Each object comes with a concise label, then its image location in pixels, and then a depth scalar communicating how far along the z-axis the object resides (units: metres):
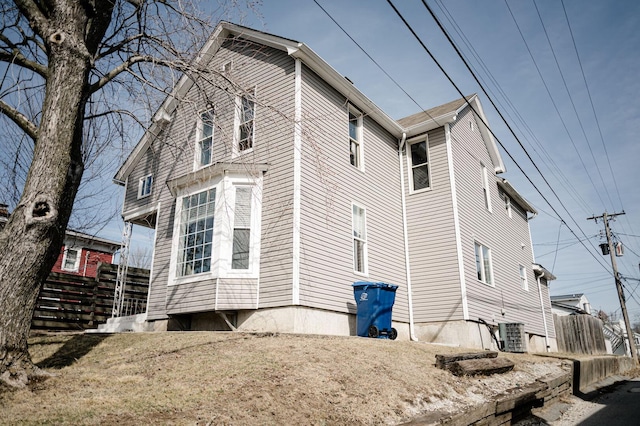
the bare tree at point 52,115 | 4.91
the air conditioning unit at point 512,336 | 13.14
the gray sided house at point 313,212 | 9.88
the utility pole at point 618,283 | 24.64
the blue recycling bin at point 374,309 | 9.83
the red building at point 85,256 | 23.97
